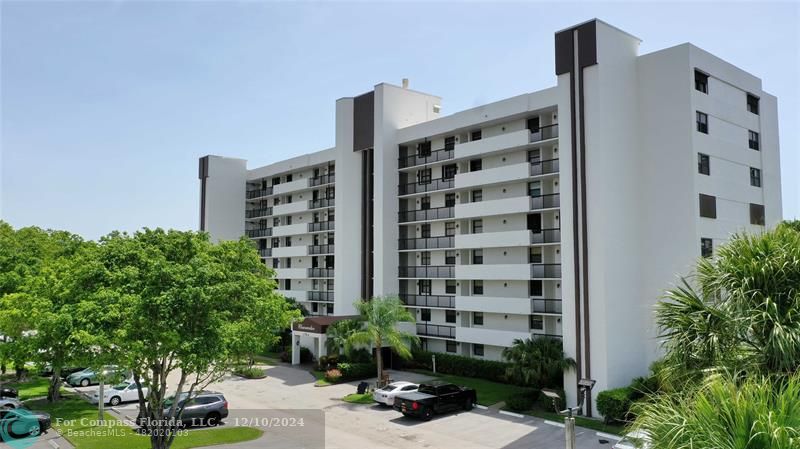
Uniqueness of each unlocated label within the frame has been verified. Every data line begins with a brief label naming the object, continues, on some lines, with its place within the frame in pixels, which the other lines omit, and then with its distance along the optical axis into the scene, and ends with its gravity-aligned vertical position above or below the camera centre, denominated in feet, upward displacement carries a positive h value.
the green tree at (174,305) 56.02 -3.63
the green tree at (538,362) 92.32 -14.80
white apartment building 91.71 +13.62
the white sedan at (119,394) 101.14 -21.90
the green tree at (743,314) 35.22 -2.84
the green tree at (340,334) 122.31 -13.66
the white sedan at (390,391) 95.91 -20.24
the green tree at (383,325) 110.22 -10.64
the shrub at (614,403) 82.21 -19.08
